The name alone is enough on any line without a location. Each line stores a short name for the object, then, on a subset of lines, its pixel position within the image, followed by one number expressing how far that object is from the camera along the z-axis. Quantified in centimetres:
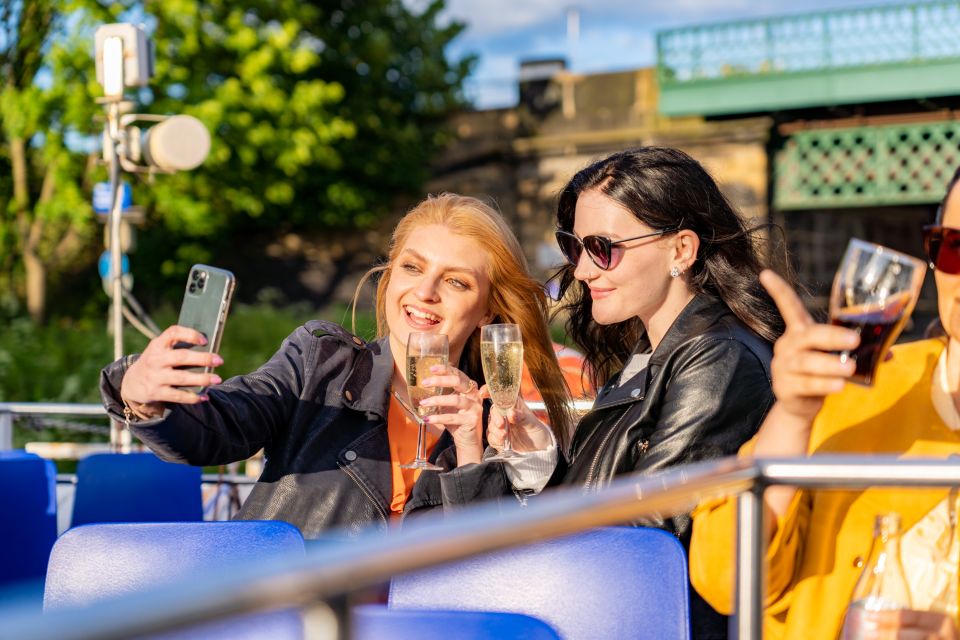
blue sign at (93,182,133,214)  899
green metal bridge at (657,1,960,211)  1731
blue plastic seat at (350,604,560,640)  162
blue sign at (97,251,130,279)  880
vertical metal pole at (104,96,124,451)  706
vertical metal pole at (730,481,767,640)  143
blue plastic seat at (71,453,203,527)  387
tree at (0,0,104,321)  1485
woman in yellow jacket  170
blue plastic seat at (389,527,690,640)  192
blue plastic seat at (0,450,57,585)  362
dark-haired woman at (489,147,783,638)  259
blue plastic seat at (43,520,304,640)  206
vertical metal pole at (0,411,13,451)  540
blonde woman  281
